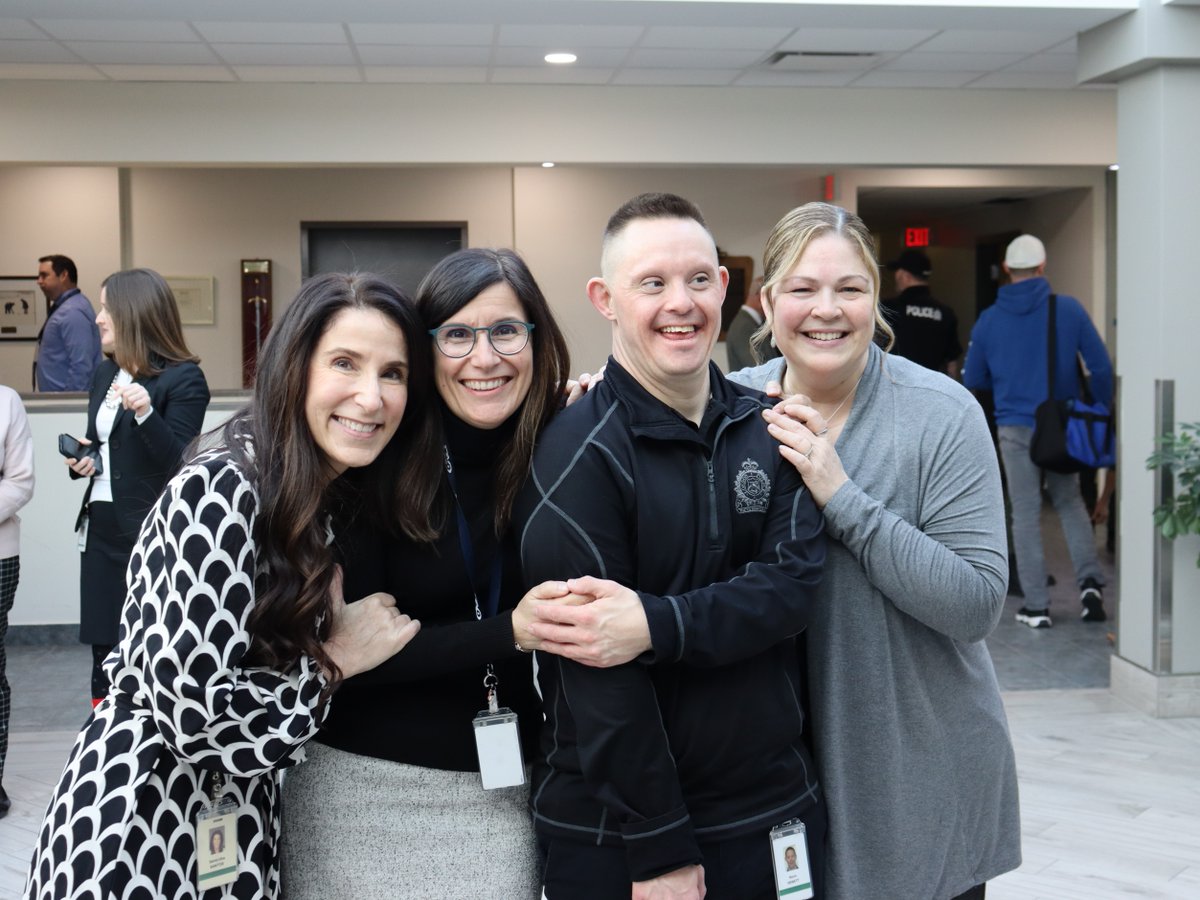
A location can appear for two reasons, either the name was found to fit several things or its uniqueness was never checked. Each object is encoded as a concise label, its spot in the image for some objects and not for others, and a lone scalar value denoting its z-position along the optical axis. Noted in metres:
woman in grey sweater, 1.80
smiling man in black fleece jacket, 1.60
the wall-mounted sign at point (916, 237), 12.65
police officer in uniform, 7.37
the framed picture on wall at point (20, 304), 9.85
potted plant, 4.63
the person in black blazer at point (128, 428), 3.89
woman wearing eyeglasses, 1.82
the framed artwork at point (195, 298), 9.79
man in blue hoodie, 6.27
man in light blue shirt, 7.73
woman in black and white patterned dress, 1.61
